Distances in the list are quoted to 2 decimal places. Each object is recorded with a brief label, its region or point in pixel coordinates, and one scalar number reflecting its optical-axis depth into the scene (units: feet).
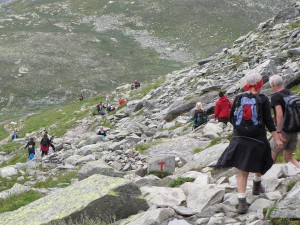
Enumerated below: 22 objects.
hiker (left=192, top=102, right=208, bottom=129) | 69.67
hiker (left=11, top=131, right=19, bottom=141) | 130.41
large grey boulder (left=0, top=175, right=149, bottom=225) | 29.78
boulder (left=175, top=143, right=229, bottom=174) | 44.30
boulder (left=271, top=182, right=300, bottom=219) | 23.27
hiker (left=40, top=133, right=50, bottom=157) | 88.38
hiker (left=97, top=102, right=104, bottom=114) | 138.31
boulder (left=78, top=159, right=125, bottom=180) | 44.89
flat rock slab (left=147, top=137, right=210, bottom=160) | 56.75
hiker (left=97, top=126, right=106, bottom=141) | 90.48
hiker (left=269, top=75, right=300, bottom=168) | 31.55
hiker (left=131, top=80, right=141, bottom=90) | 171.32
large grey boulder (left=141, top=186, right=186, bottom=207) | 31.14
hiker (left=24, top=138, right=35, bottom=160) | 90.17
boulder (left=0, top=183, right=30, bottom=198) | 51.70
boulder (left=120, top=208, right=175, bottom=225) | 26.99
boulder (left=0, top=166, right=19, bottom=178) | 70.44
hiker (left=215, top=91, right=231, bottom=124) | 64.49
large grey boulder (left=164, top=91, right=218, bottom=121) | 86.88
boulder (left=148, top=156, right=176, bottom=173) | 45.83
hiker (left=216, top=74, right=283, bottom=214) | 27.14
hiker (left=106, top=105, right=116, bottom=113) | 133.85
